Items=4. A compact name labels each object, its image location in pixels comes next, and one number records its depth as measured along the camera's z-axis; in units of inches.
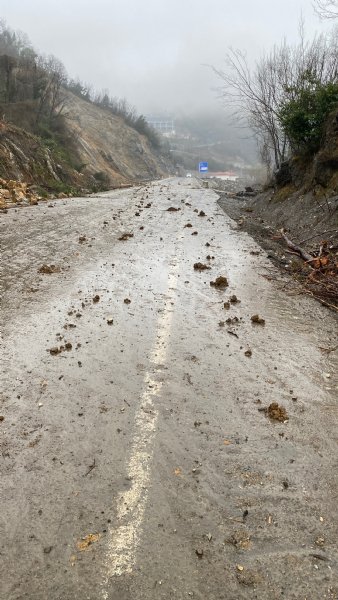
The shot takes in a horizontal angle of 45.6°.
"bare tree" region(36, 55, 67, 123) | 1470.2
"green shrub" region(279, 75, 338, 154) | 540.4
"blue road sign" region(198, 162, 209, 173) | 3779.5
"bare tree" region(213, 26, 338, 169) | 717.9
